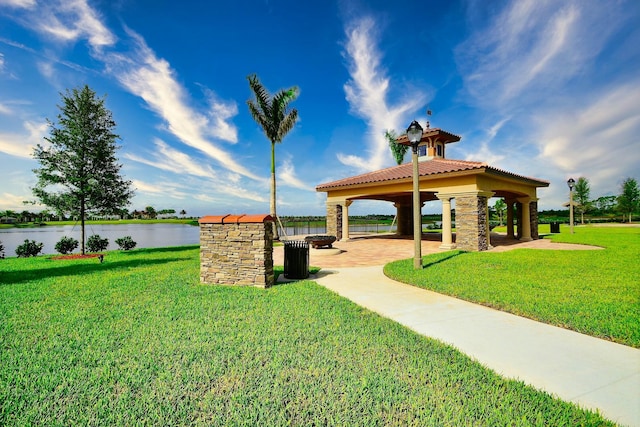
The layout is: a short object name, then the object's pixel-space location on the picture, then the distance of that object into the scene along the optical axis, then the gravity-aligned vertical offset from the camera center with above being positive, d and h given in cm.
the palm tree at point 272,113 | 2014 +783
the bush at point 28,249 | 1498 -137
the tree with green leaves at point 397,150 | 3284 +827
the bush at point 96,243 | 1645 -122
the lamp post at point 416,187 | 880 +109
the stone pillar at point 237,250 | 700 -72
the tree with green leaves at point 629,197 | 4306 +358
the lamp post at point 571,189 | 2116 +235
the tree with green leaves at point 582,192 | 4703 +467
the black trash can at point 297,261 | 818 -115
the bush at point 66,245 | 1533 -119
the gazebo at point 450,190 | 1345 +180
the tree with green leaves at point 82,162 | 1507 +337
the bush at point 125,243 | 1727 -125
